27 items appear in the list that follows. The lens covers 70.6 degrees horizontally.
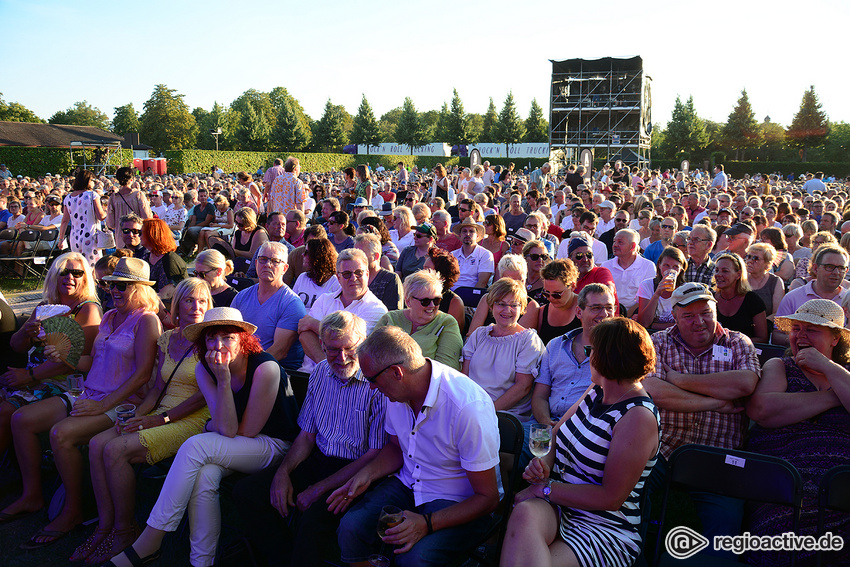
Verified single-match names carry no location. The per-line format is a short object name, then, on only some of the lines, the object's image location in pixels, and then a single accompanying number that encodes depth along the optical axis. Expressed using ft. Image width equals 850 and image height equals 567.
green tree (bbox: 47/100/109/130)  368.99
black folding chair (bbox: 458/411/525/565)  9.59
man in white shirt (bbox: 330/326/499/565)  8.39
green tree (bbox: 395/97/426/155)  197.57
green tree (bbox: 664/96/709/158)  182.50
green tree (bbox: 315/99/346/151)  204.44
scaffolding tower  119.34
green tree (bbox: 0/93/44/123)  259.80
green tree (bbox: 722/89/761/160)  191.31
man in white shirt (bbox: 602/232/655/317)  19.94
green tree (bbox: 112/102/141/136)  298.82
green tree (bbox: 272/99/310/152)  194.29
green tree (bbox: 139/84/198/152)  225.56
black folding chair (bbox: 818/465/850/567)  8.29
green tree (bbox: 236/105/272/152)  199.72
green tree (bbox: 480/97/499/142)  214.34
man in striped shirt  10.17
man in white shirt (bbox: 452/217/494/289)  21.47
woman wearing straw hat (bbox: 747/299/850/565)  8.97
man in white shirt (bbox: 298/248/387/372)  14.10
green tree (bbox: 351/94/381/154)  199.41
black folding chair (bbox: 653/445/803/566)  8.52
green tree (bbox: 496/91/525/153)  182.50
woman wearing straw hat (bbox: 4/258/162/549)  12.16
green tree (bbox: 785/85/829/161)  187.52
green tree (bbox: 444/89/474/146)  192.75
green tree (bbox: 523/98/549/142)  188.34
